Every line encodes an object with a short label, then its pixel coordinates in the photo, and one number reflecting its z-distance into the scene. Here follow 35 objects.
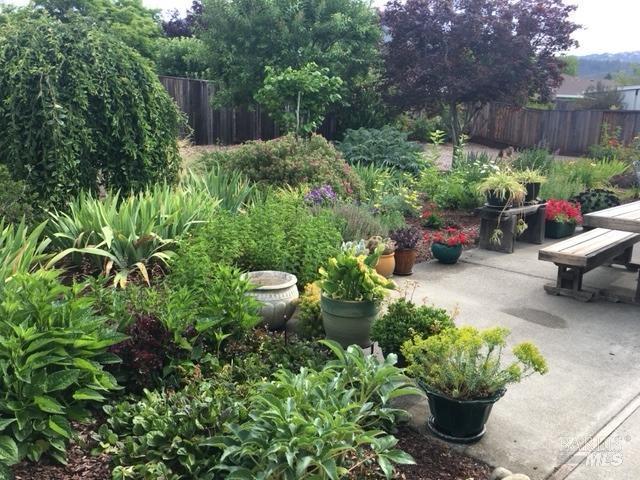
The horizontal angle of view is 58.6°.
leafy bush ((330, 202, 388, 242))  6.43
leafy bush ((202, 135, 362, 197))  8.03
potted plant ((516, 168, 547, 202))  7.99
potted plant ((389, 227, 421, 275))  6.38
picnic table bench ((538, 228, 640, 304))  5.54
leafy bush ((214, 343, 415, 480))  2.31
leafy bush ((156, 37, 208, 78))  19.27
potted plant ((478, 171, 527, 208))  7.38
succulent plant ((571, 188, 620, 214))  9.46
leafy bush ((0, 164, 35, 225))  5.12
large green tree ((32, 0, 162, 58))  23.70
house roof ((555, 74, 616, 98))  49.51
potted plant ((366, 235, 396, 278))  5.86
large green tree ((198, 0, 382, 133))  13.23
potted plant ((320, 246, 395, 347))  3.95
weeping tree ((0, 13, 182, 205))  5.52
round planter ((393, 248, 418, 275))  6.38
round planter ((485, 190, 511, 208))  7.41
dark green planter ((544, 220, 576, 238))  8.52
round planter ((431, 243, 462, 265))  6.82
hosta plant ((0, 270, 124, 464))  2.67
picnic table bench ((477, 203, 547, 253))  7.46
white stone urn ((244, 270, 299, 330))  4.47
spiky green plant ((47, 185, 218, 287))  4.91
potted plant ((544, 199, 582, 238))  8.45
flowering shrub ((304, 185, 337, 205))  7.05
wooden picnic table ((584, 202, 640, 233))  5.07
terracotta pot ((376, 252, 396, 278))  5.98
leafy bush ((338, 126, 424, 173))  11.83
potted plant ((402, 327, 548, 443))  3.05
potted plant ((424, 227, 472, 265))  6.81
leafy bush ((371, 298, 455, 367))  3.71
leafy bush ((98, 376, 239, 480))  2.58
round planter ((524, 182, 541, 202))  8.04
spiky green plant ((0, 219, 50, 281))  4.05
